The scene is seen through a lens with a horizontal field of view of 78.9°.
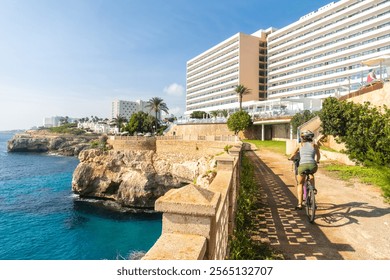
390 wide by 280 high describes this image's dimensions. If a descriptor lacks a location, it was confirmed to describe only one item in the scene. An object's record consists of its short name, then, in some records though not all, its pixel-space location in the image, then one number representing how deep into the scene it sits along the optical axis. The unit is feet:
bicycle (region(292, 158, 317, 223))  18.62
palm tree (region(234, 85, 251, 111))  194.27
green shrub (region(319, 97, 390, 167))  40.82
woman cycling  19.15
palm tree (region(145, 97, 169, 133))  212.21
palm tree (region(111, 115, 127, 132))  286.40
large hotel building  156.76
